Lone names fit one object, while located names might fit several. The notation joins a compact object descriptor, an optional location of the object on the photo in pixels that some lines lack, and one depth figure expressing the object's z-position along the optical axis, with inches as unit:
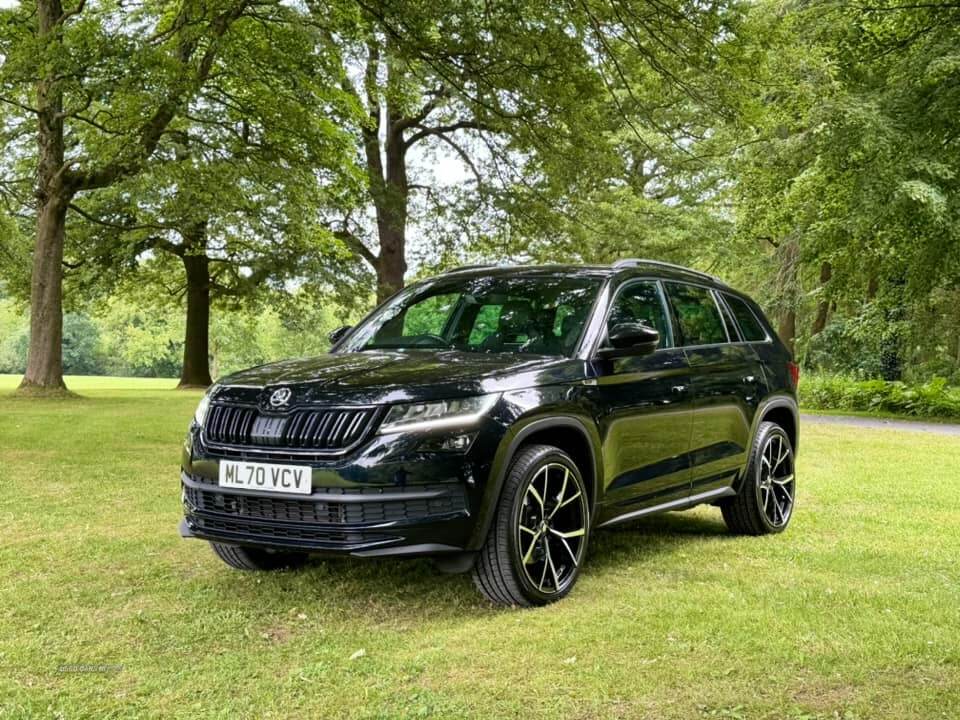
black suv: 173.5
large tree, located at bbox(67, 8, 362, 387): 637.3
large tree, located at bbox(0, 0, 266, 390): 530.6
